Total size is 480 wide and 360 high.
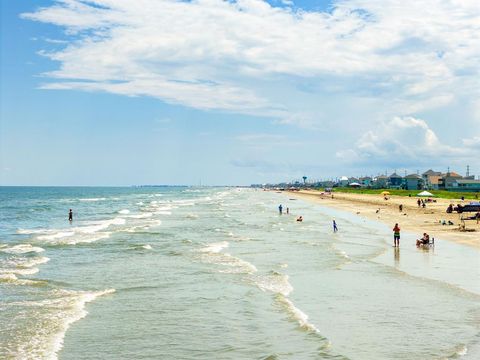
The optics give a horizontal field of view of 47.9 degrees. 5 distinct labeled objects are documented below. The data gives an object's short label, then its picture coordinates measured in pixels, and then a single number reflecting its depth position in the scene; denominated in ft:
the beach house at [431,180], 545.85
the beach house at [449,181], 497.87
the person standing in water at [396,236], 113.91
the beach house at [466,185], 475.72
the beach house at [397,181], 644.69
